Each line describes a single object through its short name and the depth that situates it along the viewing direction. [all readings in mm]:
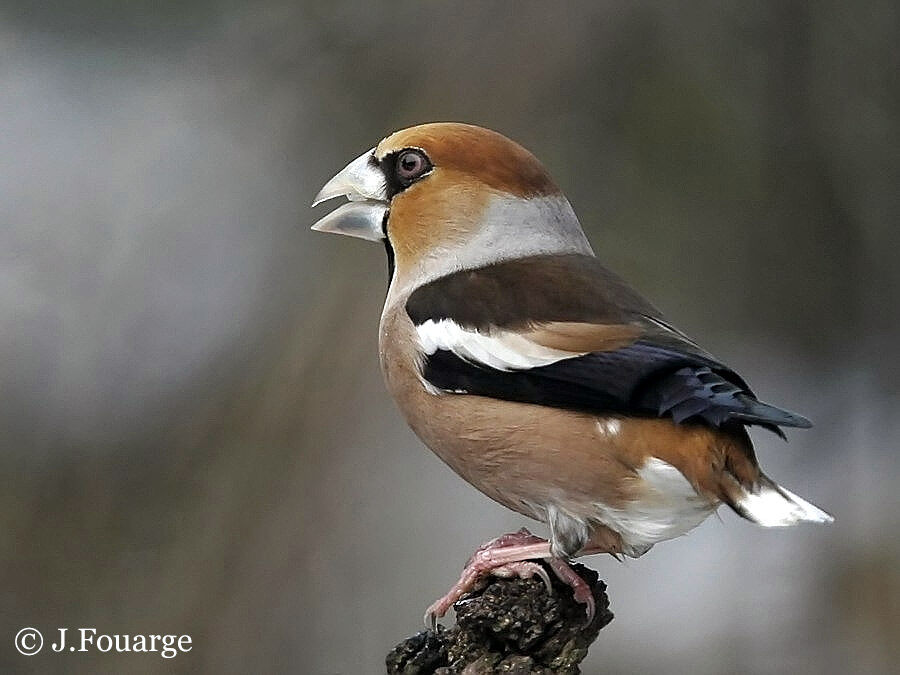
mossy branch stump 2864
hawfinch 2850
